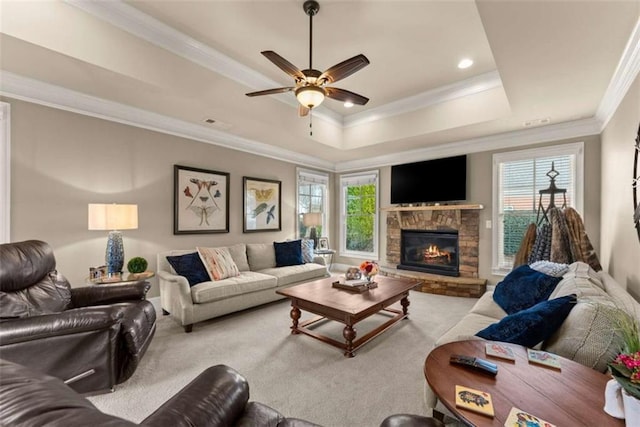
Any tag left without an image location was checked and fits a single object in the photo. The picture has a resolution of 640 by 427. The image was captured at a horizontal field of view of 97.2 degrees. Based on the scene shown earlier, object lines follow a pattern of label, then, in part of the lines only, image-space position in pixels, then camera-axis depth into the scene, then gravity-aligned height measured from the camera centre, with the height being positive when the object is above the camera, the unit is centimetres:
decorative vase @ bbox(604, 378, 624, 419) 98 -68
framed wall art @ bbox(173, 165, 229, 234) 407 +14
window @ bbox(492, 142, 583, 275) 411 +35
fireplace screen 513 -80
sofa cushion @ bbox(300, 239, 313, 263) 497 -73
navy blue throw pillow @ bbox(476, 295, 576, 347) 155 -65
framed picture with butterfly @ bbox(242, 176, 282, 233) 496 +9
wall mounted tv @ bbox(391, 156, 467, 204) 497 +54
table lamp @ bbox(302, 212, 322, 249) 559 -19
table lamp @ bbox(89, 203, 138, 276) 293 -14
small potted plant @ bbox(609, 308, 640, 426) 86 -53
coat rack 400 +21
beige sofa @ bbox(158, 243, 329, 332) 316 -97
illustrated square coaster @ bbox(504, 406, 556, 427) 94 -72
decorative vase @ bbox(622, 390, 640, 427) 87 -63
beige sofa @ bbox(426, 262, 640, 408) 138 -62
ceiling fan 226 +115
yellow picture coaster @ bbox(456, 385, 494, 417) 102 -72
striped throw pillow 366 -72
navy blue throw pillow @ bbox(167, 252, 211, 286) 345 -72
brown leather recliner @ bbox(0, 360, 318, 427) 58 -65
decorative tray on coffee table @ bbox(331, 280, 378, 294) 320 -90
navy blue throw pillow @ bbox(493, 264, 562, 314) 239 -71
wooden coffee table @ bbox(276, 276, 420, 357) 262 -94
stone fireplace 468 -70
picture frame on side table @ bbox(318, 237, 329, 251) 616 -75
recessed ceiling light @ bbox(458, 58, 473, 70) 336 +178
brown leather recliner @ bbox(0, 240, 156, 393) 177 -80
